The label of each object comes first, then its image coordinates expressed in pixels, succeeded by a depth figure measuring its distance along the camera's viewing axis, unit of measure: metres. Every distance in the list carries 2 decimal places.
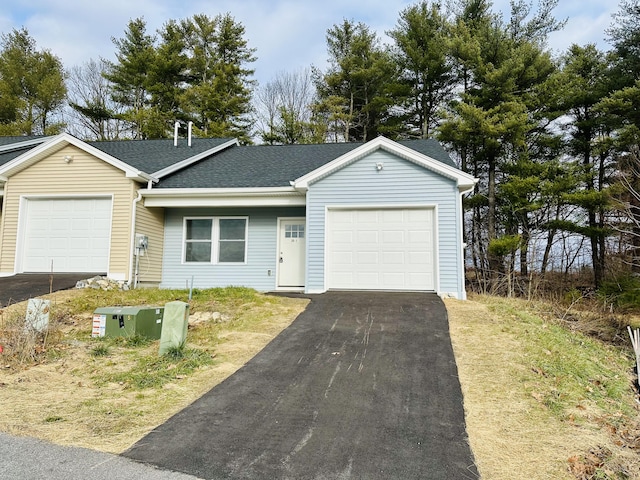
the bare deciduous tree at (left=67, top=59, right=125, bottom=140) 24.94
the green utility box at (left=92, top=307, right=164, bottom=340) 6.54
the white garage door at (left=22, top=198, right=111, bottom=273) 10.91
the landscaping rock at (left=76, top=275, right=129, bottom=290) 9.76
